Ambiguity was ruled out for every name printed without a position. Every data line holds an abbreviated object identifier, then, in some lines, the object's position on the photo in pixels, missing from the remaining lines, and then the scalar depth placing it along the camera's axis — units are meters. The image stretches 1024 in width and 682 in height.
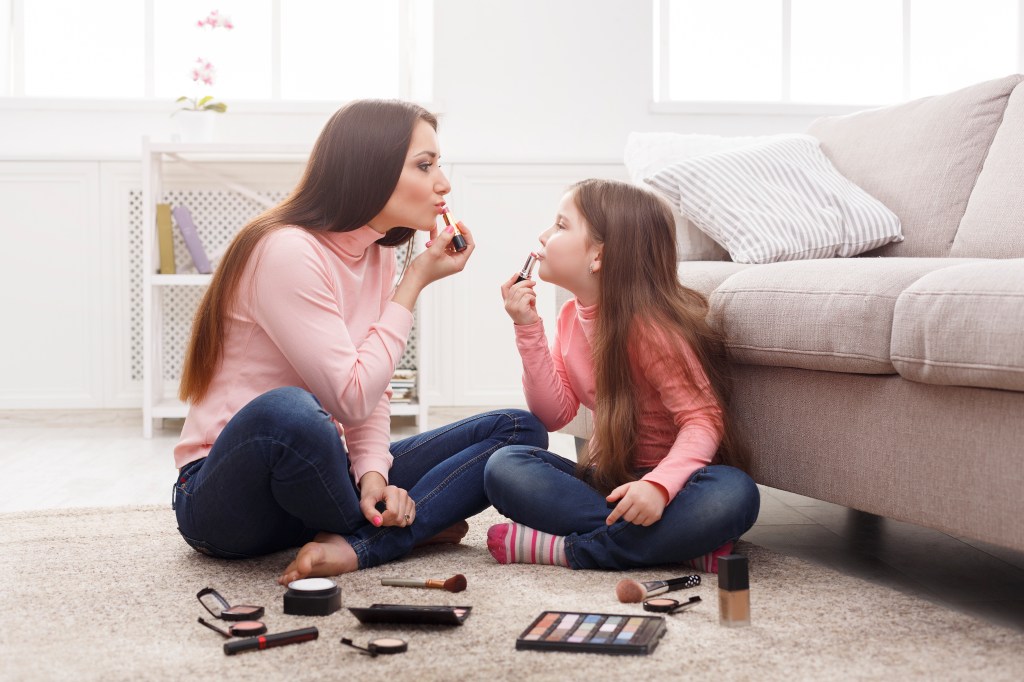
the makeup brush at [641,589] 1.33
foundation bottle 1.20
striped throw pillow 2.15
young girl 1.49
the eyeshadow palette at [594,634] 1.14
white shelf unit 3.06
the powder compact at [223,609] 1.26
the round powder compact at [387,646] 1.13
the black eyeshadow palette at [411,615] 1.22
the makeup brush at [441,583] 1.39
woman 1.42
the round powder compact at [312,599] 1.29
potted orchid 3.15
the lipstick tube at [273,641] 1.15
